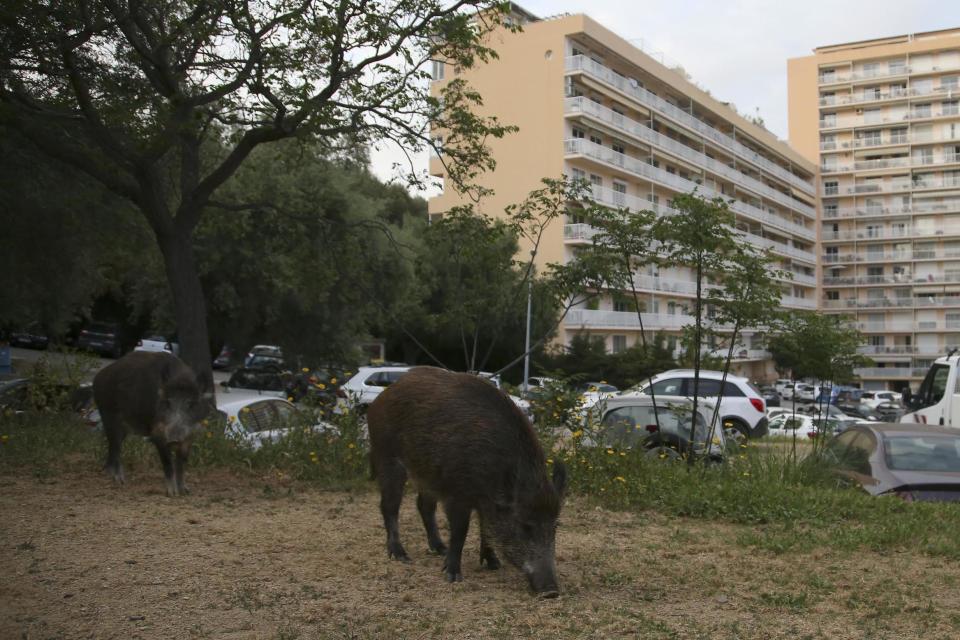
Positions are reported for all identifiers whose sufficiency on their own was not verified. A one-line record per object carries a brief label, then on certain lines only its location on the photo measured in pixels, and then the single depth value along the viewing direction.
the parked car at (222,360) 45.06
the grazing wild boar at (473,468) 5.72
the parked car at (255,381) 22.72
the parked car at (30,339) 41.34
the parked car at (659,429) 10.43
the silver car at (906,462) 9.03
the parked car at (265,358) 27.59
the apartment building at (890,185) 83.00
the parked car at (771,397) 47.94
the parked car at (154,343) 38.57
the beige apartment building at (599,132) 50.97
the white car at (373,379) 22.36
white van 15.30
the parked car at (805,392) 53.41
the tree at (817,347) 12.27
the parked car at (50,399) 12.60
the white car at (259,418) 11.07
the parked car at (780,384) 65.54
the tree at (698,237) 11.39
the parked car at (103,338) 41.47
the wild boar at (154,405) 8.52
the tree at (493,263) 11.82
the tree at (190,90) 11.48
